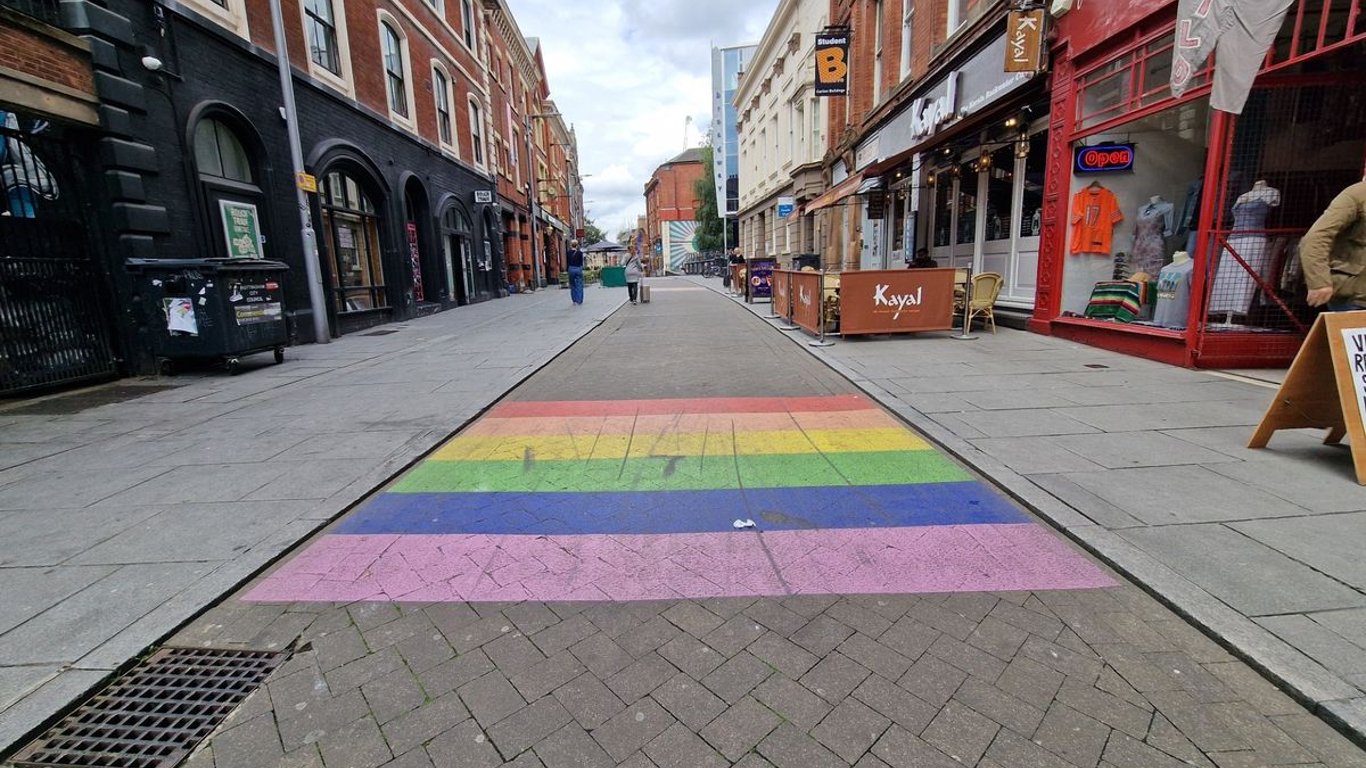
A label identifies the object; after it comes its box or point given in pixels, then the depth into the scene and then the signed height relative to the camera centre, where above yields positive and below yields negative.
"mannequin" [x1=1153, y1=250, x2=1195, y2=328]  7.59 -0.51
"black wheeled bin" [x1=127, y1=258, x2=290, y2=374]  7.88 -0.29
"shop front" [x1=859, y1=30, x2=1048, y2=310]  10.62 +1.85
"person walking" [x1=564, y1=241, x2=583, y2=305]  20.20 -0.01
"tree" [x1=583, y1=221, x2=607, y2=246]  93.79 +5.75
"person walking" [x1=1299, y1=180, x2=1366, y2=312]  5.16 -0.08
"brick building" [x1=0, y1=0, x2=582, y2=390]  7.75 +2.49
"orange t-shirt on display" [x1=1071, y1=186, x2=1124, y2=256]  9.08 +0.51
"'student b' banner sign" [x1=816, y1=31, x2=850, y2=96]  18.42 +5.83
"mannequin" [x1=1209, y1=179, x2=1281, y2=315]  7.04 -0.08
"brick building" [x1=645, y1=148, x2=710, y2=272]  90.44 +9.09
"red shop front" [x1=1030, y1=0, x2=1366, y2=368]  6.80 +0.82
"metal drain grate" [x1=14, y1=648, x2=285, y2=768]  2.10 -1.54
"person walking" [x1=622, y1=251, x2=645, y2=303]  21.75 -0.19
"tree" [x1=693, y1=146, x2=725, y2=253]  67.88 +4.99
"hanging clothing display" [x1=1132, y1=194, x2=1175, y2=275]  8.71 +0.25
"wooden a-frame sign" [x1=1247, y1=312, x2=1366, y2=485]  3.95 -0.94
